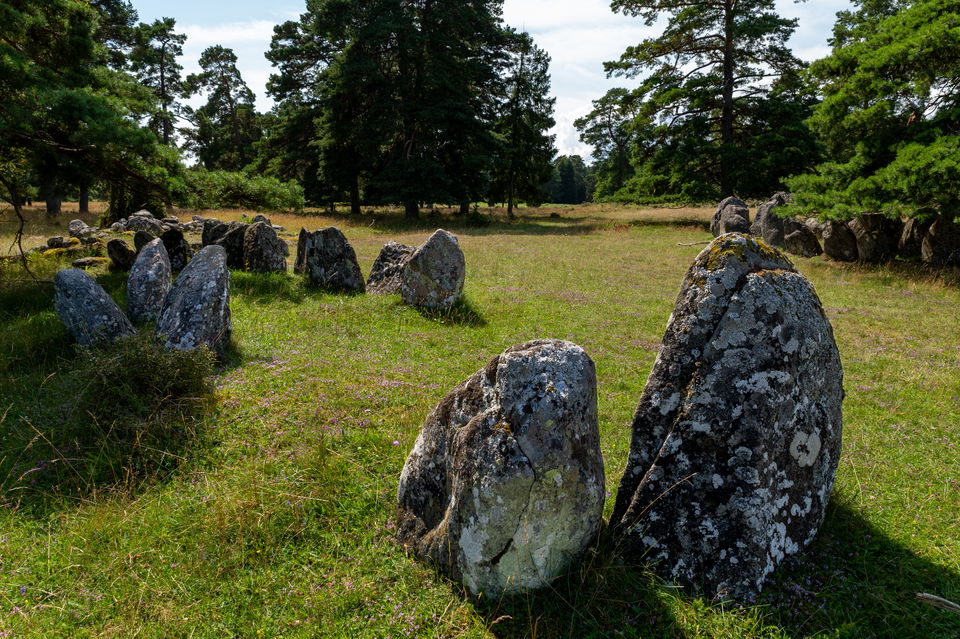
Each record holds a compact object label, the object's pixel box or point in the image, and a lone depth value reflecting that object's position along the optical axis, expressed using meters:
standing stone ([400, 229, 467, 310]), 11.29
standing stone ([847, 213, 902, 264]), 18.44
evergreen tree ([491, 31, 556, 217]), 41.91
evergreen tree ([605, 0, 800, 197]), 32.34
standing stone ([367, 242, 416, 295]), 12.76
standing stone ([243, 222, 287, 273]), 13.97
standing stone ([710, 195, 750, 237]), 26.11
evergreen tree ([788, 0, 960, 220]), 14.45
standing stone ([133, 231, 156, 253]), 12.91
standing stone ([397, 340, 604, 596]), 3.30
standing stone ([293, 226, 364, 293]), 12.64
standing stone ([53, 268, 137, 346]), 7.71
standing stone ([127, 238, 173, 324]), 9.27
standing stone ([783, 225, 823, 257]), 21.47
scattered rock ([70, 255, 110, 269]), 13.18
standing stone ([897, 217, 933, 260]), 18.11
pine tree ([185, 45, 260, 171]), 50.72
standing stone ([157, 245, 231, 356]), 7.39
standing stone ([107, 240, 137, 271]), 12.86
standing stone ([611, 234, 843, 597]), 3.57
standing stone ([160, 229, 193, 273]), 13.54
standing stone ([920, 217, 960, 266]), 16.09
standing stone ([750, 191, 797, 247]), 23.61
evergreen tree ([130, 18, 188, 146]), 41.12
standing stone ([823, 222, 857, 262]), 19.30
